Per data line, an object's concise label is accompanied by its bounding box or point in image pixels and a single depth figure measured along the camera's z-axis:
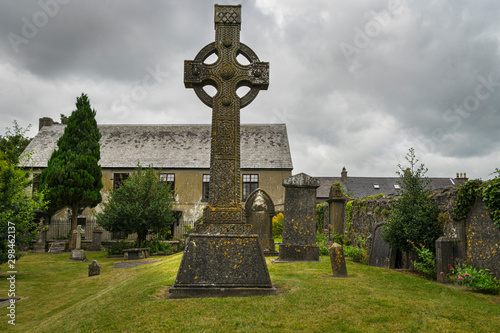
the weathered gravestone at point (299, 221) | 9.91
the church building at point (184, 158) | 26.06
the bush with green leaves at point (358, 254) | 10.18
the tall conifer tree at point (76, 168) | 20.64
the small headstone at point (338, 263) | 7.45
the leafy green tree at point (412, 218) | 7.99
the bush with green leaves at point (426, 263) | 7.37
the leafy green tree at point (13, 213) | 10.44
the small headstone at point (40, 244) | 20.73
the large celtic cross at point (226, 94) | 6.09
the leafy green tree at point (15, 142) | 31.45
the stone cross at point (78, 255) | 16.08
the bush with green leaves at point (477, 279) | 5.92
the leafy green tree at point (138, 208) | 17.23
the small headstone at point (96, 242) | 20.81
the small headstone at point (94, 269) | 11.73
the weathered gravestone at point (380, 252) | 9.02
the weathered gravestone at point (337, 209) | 14.43
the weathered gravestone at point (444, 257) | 6.92
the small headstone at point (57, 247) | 20.33
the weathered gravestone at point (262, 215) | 12.70
